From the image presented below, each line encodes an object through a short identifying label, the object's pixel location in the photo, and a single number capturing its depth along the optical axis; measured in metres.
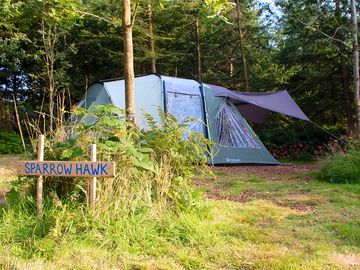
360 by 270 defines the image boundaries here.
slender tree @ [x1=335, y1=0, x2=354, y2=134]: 10.95
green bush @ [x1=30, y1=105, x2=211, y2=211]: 3.12
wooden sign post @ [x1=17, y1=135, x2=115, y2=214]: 2.91
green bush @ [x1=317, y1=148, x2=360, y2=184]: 5.79
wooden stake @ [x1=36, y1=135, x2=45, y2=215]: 3.06
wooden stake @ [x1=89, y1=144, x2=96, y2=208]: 2.95
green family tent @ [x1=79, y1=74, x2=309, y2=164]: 7.85
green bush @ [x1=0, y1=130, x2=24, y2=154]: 11.49
